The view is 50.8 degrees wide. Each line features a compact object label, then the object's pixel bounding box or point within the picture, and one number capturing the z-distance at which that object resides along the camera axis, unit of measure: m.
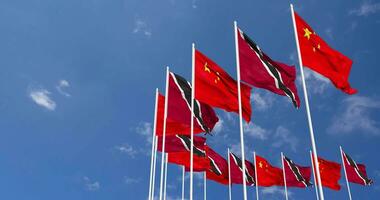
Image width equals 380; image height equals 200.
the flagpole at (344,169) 36.03
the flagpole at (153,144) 24.61
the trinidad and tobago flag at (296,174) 34.78
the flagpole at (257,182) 31.50
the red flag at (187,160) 27.28
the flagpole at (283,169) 34.26
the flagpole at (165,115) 21.19
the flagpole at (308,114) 11.87
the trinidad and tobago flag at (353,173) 36.19
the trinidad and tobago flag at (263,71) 16.39
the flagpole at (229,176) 30.34
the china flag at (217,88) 17.69
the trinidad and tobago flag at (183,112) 20.55
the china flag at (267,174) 32.62
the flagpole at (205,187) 33.04
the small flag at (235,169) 31.72
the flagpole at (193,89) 16.35
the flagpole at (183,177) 30.08
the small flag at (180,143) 24.38
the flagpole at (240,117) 13.84
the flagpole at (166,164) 27.52
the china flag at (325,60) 15.46
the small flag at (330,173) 34.94
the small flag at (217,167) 30.00
